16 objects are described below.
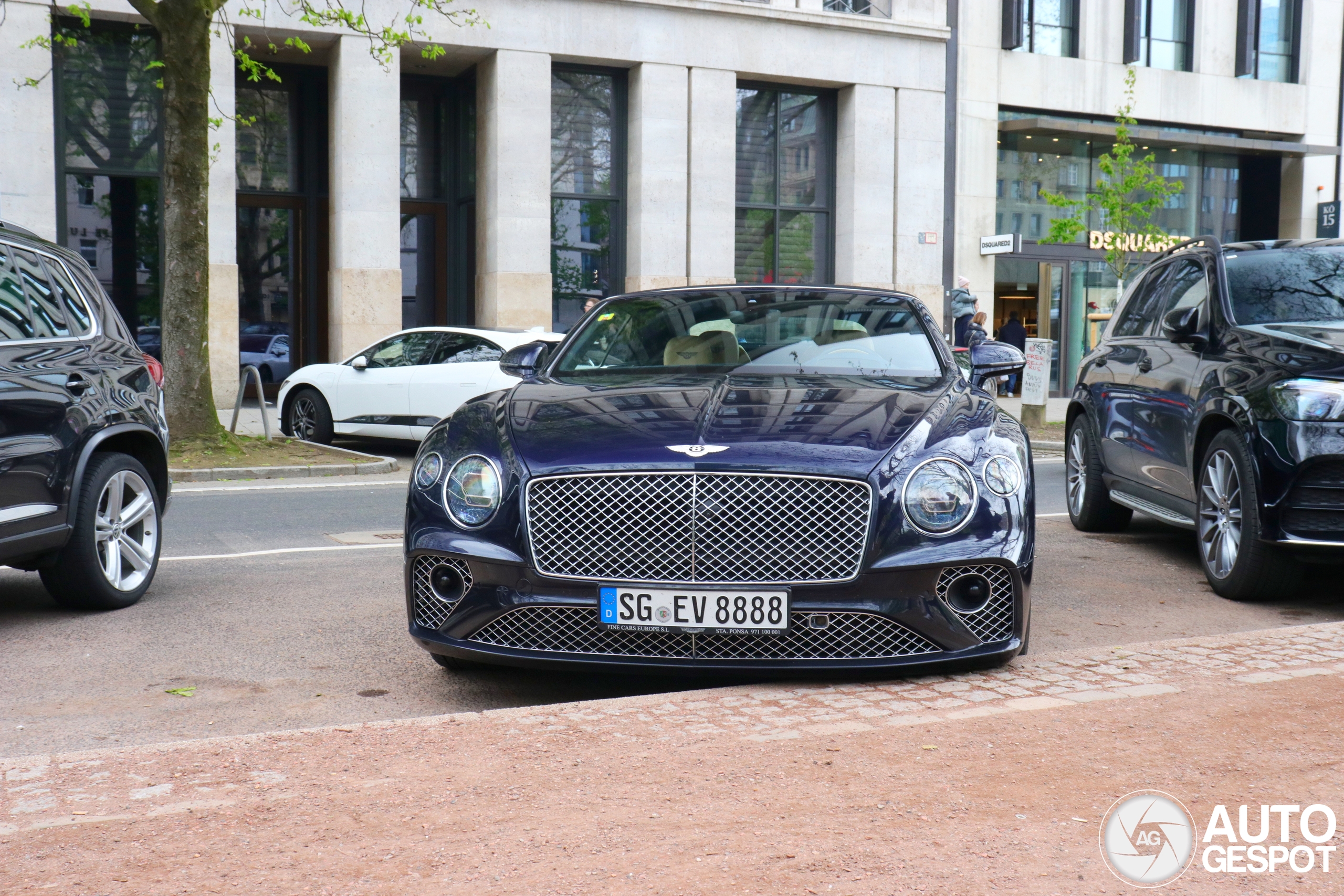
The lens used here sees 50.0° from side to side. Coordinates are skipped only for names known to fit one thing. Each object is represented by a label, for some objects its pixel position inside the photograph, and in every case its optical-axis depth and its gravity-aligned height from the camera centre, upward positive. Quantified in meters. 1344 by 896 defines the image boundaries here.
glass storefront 29.36 +2.77
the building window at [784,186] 26.25 +2.26
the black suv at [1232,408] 6.40 -0.48
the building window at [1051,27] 29.41 +5.80
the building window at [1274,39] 31.97 +6.11
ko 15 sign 32.59 +2.11
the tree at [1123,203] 23.09 +1.80
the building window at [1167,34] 30.69 +5.94
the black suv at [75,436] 6.06 -0.59
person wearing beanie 21.88 +0.04
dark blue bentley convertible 4.60 -0.75
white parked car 15.20 -0.84
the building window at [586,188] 24.83 +2.07
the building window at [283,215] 24.27 +1.53
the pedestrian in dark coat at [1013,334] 27.19 -0.46
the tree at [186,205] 14.53 +1.01
